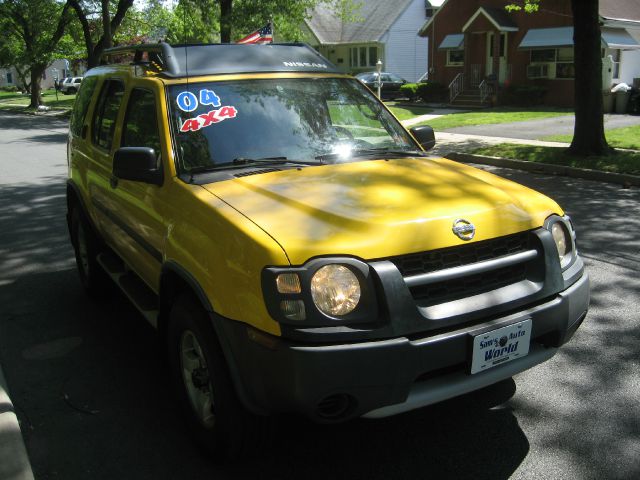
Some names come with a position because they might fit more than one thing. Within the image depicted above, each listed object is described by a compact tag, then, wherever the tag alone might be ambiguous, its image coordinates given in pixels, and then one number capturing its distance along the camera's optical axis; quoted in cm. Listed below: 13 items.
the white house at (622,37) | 2698
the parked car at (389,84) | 3507
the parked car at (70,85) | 6129
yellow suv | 258
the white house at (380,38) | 4509
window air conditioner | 2828
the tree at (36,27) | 4125
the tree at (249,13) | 2353
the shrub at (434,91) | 3177
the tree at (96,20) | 2578
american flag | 1641
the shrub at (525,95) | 2711
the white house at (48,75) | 9019
